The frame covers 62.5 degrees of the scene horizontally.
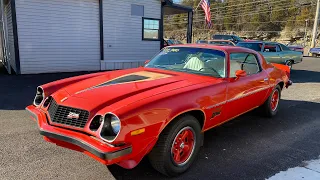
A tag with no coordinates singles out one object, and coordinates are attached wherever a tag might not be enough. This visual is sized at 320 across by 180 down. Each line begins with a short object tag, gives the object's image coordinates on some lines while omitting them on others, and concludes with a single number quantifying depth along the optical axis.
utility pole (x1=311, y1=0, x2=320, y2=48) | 27.48
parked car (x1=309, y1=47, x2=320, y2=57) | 26.14
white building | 10.30
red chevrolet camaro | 2.57
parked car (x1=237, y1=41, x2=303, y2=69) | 12.55
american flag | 20.02
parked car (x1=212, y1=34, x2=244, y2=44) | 21.23
